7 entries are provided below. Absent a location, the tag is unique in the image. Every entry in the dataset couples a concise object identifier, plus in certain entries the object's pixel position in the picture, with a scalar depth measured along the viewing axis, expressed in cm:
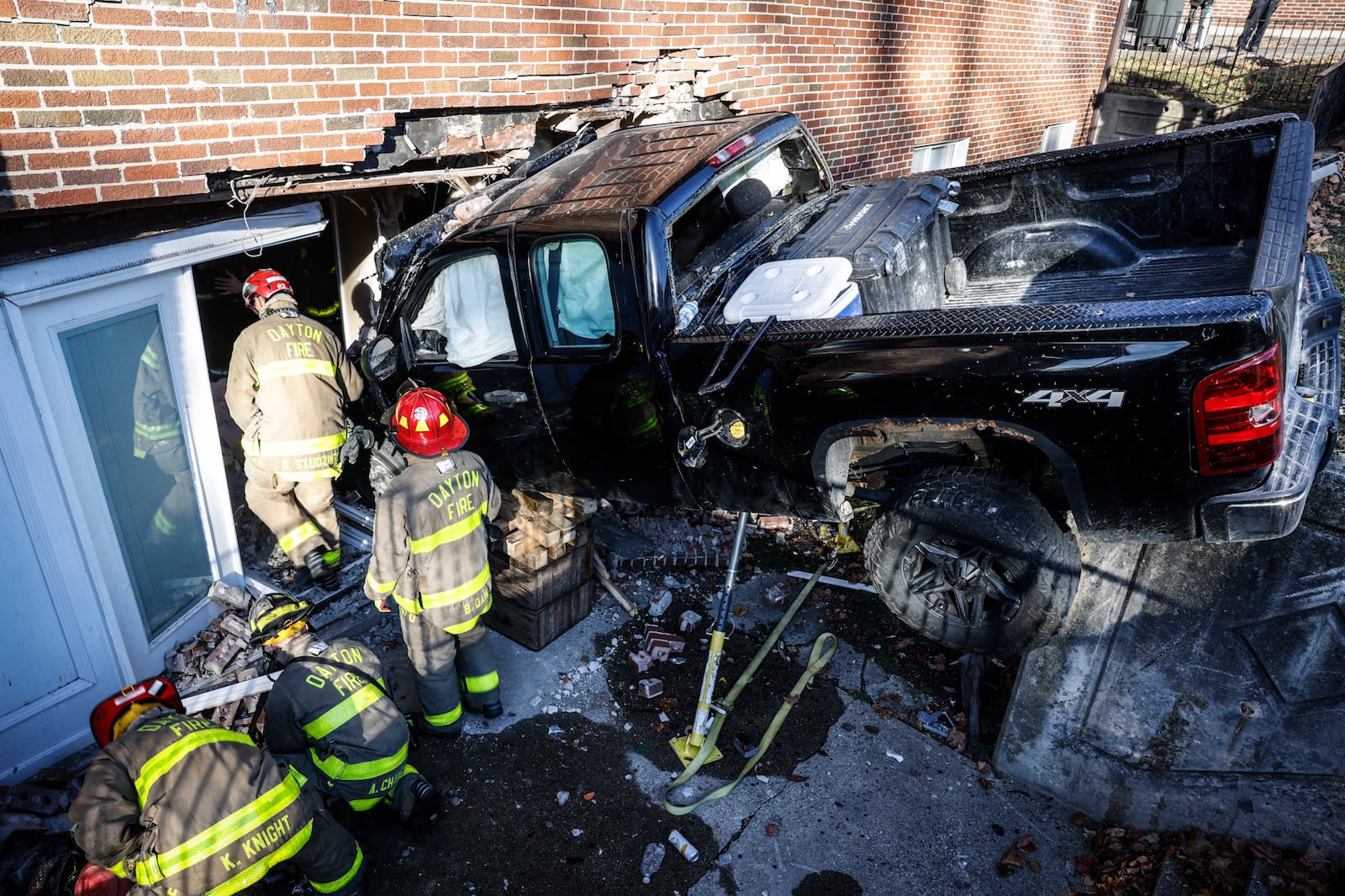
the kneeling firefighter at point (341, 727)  303
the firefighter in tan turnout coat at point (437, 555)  354
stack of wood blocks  419
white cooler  329
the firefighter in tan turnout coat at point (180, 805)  246
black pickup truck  262
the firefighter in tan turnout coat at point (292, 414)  450
